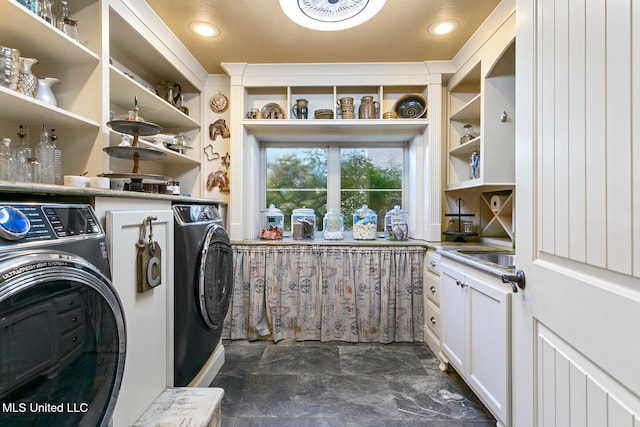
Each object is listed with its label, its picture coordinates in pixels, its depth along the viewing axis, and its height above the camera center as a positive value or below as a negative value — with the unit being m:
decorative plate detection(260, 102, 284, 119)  2.70 +0.94
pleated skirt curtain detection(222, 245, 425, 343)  2.44 -0.66
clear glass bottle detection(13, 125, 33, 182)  1.32 +0.24
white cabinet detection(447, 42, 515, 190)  2.08 +0.64
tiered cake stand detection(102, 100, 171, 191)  1.42 +0.31
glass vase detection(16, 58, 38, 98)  1.26 +0.58
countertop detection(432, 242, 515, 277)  1.37 -0.26
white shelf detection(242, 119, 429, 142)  2.58 +0.77
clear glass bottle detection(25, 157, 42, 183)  1.35 +0.20
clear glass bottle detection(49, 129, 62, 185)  1.48 +0.27
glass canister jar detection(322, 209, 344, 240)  2.78 -0.10
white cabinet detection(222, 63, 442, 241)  2.58 +0.84
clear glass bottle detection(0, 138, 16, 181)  1.26 +0.21
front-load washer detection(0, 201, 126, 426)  0.60 -0.25
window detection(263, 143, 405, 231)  3.00 +0.36
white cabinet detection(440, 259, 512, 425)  1.32 -0.64
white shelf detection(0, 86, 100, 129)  1.19 +0.46
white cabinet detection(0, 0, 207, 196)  1.30 +0.79
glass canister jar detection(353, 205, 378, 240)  2.68 -0.10
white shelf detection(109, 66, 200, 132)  1.79 +0.80
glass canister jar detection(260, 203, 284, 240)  2.69 -0.11
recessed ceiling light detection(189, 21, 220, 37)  2.01 +1.29
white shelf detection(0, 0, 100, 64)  1.18 +0.80
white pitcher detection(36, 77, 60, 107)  1.36 +0.58
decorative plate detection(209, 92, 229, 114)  2.78 +1.03
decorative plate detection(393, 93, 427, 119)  2.69 +0.99
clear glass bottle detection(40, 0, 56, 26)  1.34 +0.93
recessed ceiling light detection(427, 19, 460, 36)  1.99 +1.29
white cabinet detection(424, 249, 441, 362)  2.20 -0.70
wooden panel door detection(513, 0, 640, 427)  0.57 +0.00
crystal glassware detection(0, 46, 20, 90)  1.19 +0.60
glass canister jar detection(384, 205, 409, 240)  2.71 -0.10
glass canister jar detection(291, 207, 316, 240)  2.70 -0.10
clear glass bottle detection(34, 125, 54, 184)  1.42 +0.27
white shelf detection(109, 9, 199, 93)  1.81 +1.14
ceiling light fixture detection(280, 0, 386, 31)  1.86 +1.32
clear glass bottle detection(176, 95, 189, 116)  2.48 +0.92
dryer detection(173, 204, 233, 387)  1.42 -0.40
